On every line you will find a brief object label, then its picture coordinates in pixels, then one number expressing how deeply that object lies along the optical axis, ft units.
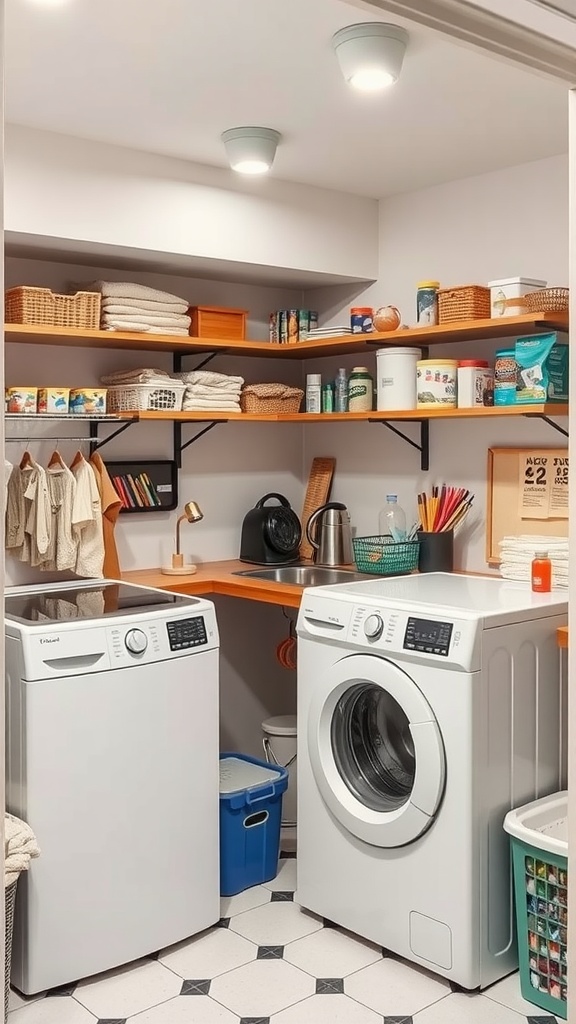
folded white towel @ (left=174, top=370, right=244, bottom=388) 12.51
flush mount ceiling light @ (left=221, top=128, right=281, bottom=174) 10.41
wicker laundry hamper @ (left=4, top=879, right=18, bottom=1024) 8.36
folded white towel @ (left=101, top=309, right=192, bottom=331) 11.50
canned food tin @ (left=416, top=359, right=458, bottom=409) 11.51
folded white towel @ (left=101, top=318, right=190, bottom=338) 11.50
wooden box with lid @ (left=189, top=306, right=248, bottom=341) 12.49
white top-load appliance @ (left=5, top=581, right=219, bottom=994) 8.83
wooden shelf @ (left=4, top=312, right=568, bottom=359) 10.69
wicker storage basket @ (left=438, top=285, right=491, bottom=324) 11.07
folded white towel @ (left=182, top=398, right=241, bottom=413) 12.41
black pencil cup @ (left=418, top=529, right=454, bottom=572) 12.23
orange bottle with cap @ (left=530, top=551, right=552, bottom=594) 10.41
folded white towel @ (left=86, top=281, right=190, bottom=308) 11.50
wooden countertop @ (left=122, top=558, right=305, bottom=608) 11.48
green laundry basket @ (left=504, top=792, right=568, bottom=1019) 8.64
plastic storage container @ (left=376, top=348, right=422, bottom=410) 12.17
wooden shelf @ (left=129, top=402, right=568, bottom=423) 10.50
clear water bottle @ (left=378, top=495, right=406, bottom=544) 13.17
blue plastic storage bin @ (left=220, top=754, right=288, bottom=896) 10.88
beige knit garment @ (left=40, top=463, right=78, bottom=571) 11.30
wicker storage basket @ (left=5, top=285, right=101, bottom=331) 10.85
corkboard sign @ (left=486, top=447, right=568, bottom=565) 11.40
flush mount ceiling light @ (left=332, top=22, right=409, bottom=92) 7.86
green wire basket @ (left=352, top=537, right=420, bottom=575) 12.31
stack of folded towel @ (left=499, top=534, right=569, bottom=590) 10.62
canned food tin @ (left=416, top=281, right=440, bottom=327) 11.56
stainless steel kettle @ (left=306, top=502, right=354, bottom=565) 13.65
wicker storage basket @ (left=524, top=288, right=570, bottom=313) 10.23
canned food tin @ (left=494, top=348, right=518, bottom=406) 10.79
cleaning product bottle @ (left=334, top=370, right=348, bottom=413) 13.07
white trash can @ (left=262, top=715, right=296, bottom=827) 12.79
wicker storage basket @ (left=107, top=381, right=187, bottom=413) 11.85
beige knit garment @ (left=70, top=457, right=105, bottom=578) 11.39
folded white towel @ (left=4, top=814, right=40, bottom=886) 7.96
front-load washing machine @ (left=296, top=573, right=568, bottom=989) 8.98
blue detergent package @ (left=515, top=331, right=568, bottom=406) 10.44
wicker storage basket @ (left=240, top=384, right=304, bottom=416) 13.15
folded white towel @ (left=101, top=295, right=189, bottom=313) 11.51
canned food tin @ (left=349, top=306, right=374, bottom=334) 12.49
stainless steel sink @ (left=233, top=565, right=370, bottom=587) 12.92
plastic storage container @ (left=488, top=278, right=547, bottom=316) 10.61
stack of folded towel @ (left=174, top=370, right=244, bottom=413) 12.46
